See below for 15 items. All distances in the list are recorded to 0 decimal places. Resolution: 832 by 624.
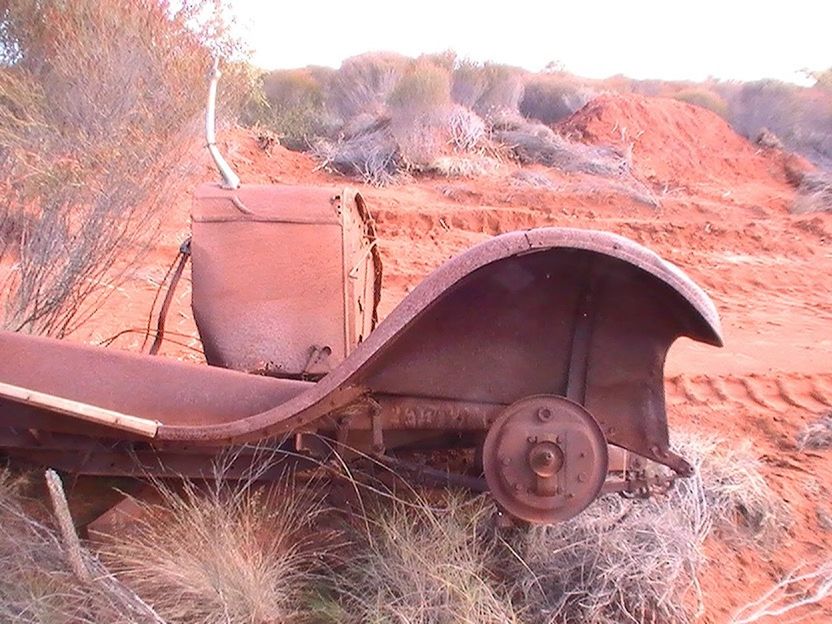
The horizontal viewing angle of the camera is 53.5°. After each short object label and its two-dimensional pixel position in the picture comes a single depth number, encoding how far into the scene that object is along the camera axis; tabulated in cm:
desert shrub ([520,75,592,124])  2109
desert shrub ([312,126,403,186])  1376
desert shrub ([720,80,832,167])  1902
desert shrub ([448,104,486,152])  1545
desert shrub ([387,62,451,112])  1598
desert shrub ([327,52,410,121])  1838
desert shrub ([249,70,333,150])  1712
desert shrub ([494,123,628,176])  1492
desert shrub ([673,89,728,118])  2250
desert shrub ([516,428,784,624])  275
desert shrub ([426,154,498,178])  1404
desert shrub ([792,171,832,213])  1327
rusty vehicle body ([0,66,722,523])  228
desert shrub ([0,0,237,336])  472
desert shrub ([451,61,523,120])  1962
